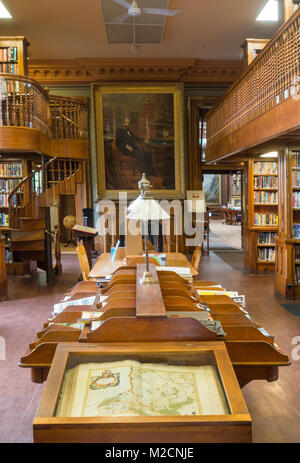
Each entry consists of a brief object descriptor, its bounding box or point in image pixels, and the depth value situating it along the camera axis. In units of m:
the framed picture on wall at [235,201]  23.59
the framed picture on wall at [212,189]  27.38
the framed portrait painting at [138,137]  11.61
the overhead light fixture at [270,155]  8.37
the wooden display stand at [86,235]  7.89
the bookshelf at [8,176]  9.64
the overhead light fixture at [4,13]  8.88
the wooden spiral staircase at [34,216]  8.26
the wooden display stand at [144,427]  1.32
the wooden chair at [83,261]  5.30
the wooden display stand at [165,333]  1.84
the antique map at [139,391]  1.46
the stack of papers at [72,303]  2.69
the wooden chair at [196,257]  4.96
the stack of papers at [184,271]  3.91
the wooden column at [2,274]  6.93
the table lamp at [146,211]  2.60
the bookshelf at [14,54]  9.44
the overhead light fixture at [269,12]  8.83
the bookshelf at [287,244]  6.54
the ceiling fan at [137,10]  7.20
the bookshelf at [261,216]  8.78
